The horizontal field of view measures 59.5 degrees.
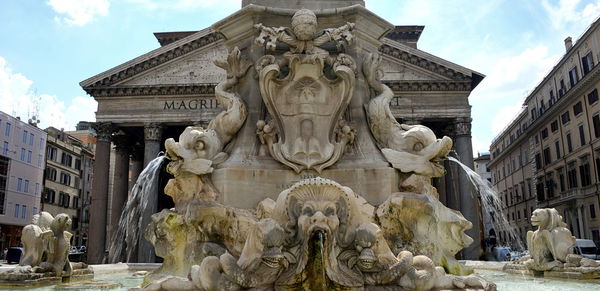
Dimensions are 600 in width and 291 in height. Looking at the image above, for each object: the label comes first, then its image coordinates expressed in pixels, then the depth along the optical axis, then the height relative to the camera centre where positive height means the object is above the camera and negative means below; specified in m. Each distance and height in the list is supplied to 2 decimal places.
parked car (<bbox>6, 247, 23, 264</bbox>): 24.98 -0.38
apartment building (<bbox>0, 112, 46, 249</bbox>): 50.68 +7.39
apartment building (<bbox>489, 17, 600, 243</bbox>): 40.56 +9.07
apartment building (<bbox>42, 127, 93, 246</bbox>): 62.03 +8.59
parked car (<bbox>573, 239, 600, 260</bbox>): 29.98 -0.29
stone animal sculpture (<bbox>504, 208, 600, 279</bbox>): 7.38 -0.12
